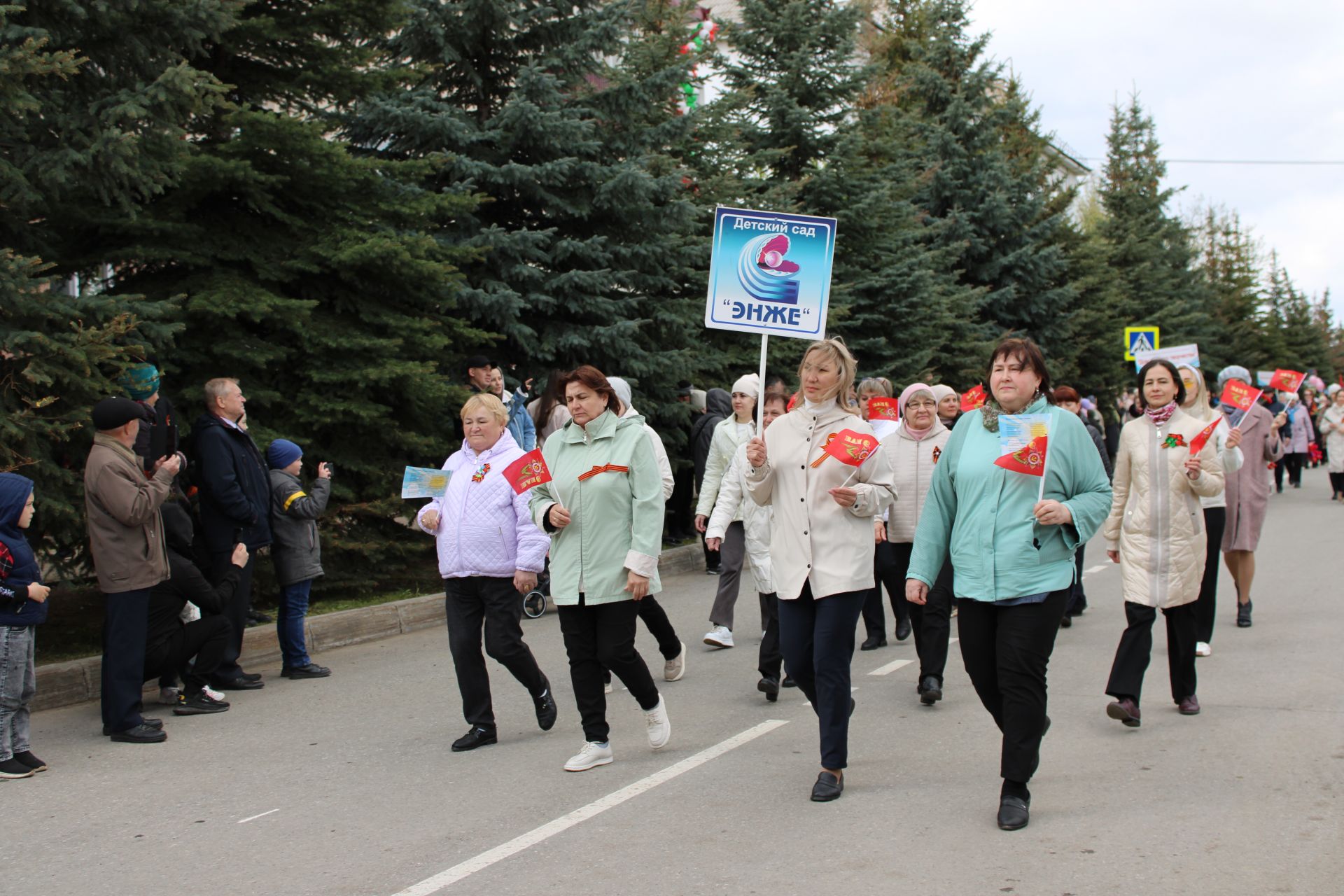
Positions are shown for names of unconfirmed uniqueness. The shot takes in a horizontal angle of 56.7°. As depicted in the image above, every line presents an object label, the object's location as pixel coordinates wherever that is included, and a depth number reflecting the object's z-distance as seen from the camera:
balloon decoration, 16.08
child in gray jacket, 8.44
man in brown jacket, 6.70
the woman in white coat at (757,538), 7.50
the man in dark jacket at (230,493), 7.84
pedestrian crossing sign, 23.36
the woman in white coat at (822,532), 5.38
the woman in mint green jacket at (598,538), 5.92
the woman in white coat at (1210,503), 7.17
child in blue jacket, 6.03
